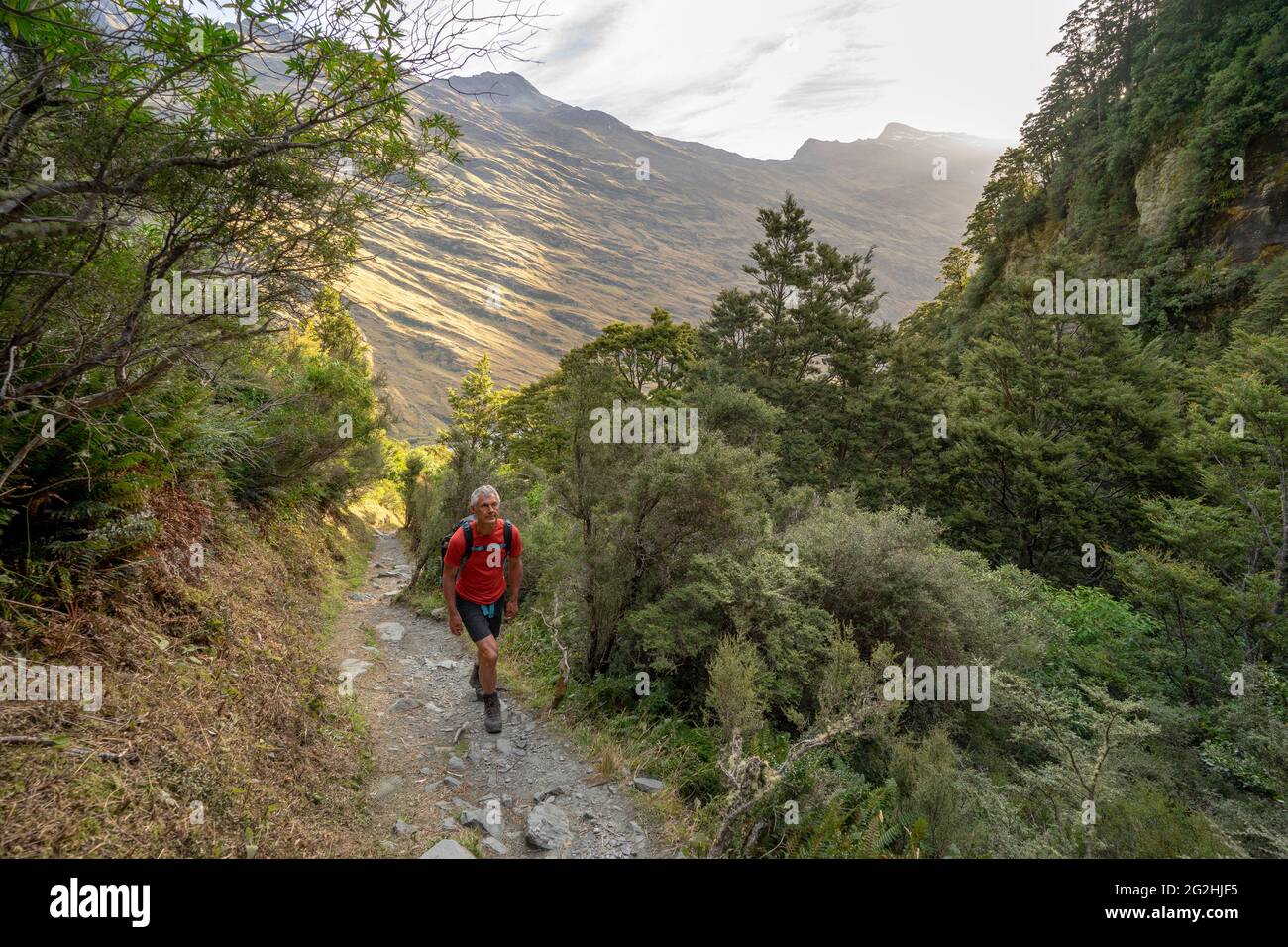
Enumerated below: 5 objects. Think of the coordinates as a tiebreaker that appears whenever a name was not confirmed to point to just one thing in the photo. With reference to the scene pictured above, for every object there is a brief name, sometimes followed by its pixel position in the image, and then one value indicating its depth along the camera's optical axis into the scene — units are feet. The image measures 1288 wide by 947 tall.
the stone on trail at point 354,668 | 20.26
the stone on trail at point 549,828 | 12.55
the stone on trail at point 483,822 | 12.73
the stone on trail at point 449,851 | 11.08
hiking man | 16.05
